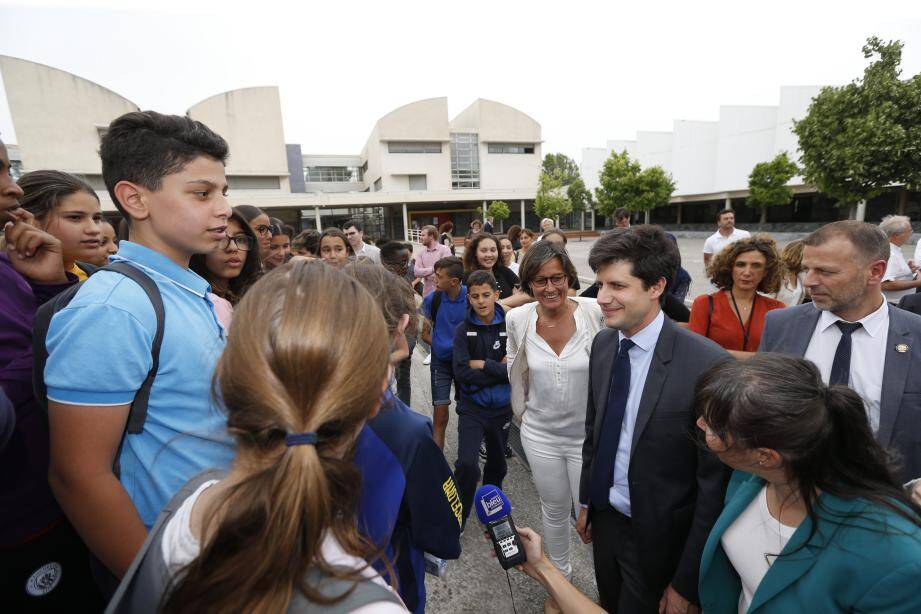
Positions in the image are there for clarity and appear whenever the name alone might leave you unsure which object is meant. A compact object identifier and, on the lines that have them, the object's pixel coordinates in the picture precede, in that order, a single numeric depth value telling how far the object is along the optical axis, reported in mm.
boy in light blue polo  1103
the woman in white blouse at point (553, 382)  2514
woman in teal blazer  1114
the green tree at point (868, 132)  17188
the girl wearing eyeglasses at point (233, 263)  2533
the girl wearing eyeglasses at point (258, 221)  3338
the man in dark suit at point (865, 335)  1909
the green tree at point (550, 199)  38625
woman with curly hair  3119
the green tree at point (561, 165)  68250
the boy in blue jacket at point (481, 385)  3107
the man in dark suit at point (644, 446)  1765
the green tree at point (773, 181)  27281
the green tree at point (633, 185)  33812
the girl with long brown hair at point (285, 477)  648
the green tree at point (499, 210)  37406
